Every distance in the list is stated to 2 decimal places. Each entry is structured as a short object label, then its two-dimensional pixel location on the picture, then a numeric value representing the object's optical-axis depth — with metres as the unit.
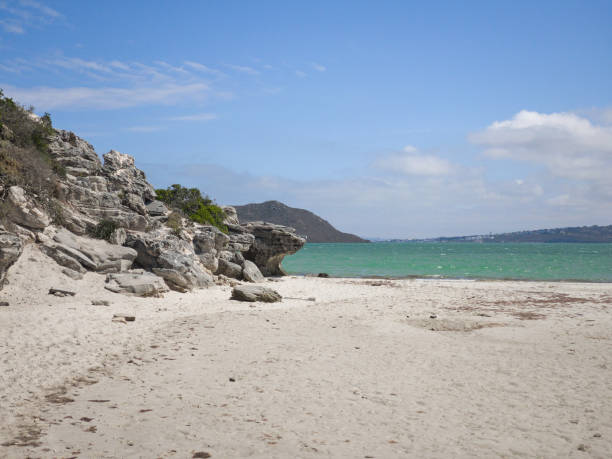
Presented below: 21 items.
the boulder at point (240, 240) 30.35
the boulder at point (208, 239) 24.16
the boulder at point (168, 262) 19.19
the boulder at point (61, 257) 16.52
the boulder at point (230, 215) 33.34
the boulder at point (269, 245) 33.31
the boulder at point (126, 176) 24.25
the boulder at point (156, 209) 25.20
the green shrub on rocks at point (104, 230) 19.72
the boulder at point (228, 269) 25.84
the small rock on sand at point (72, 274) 15.95
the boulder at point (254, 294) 18.22
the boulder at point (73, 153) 22.20
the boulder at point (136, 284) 16.11
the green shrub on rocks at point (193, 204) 30.37
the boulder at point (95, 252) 17.34
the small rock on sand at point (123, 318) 12.19
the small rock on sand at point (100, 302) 13.66
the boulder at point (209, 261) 23.80
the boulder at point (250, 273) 26.56
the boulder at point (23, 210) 15.68
